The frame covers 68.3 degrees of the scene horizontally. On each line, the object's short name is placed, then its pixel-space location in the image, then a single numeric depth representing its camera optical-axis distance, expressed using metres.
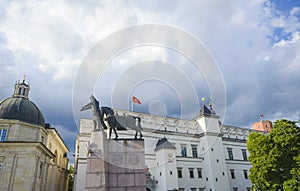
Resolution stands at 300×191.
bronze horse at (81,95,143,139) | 12.54
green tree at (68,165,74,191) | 60.40
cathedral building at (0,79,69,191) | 26.31
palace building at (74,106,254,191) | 34.53
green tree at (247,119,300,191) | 22.92
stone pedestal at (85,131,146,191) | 10.98
